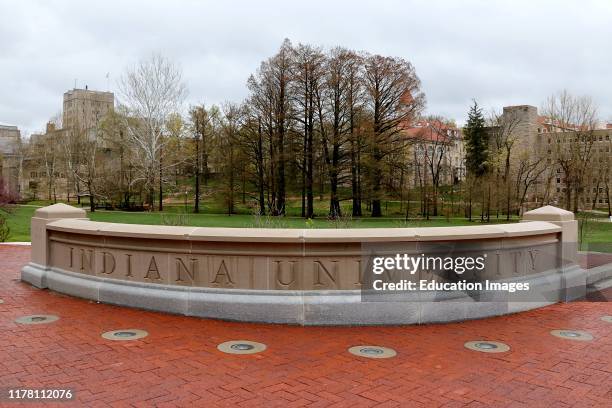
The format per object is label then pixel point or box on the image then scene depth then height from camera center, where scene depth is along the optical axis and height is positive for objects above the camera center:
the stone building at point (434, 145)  52.34 +6.01
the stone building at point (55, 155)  72.19 +5.23
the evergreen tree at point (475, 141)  71.50 +7.10
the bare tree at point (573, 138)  55.66 +6.51
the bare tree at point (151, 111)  48.28 +7.78
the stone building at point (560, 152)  58.44 +4.91
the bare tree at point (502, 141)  63.09 +6.68
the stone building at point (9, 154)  85.16 +6.72
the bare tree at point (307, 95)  49.38 +9.73
